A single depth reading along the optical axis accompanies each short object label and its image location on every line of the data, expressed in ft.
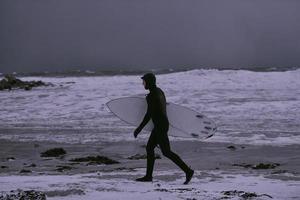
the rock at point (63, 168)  63.89
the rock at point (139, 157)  76.79
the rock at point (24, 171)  60.28
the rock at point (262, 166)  66.95
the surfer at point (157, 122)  50.34
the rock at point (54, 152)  79.97
